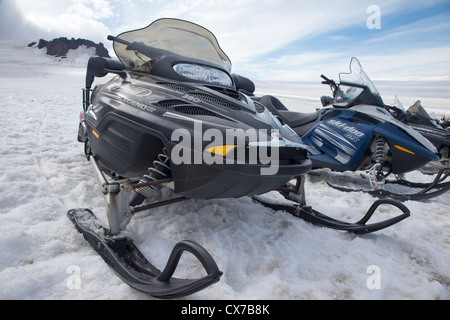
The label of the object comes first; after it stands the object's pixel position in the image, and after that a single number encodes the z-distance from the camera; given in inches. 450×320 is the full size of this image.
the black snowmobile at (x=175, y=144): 62.3
